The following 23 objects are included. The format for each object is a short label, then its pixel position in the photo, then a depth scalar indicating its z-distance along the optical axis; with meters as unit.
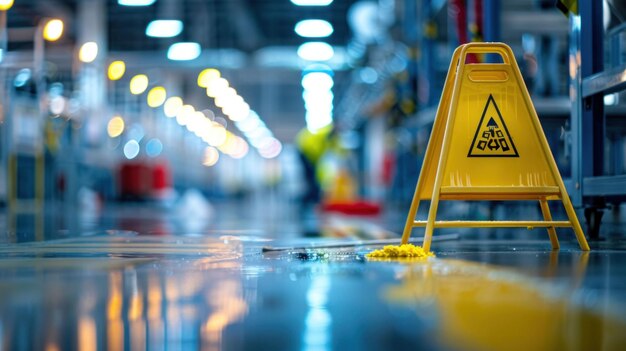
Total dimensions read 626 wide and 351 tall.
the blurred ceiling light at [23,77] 11.85
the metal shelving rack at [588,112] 4.44
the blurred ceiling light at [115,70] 16.30
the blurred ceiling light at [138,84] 19.90
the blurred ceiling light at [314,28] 25.61
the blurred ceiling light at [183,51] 24.19
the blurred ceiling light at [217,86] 22.49
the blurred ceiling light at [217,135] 38.70
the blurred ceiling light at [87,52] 13.09
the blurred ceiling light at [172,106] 25.80
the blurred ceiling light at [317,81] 27.73
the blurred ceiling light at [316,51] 25.00
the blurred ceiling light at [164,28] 22.59
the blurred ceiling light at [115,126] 19.42
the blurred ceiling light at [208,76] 21.30
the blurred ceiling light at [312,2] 21.44
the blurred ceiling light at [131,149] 20.80
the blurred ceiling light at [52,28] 11.22
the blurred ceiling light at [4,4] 9.87
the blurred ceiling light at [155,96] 21.84
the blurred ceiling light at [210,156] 39.55
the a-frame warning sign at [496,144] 3.37
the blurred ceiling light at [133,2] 19.46
